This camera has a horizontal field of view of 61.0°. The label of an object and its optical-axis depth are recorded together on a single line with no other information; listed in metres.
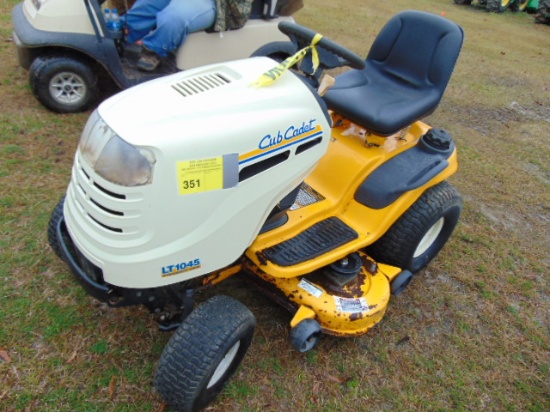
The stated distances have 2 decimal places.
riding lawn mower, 1.49
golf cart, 3.41
